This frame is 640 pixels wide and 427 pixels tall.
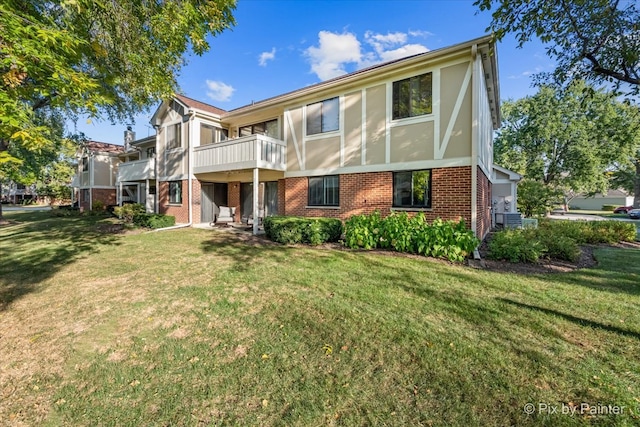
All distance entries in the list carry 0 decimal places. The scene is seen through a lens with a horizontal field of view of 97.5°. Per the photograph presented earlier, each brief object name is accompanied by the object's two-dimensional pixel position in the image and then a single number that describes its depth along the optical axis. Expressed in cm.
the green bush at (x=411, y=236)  737
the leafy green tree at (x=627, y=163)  2344
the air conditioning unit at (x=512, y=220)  1388
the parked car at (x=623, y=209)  4124
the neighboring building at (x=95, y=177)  2650
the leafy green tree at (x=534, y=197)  1780
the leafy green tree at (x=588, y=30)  560
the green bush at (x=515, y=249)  727
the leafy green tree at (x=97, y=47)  361
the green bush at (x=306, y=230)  957
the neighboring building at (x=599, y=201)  5688
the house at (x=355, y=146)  889
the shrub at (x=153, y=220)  1426
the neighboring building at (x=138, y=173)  1805
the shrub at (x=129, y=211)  1738
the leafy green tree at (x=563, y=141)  2538
